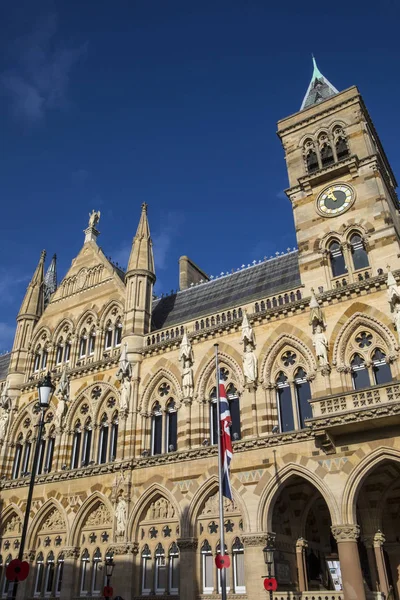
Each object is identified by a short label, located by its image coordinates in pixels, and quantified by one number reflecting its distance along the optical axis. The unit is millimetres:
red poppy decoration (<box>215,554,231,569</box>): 17594
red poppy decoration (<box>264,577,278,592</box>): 19625
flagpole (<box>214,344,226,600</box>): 17169
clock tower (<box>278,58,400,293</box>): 26141
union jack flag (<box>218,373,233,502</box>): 19212
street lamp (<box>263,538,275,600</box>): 20344
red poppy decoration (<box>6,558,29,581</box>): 13142
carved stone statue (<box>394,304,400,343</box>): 22281
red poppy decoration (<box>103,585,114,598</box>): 22797
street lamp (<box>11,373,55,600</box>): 15781
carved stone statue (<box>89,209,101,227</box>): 40328
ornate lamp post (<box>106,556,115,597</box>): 24053
